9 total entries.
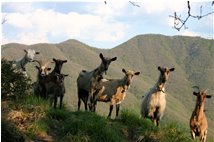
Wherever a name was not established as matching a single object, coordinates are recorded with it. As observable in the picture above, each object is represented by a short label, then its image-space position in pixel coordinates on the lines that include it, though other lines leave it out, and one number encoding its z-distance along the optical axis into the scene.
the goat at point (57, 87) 13.59
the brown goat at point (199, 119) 14.38
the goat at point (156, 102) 14.54
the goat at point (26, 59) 17.93
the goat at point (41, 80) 14.03
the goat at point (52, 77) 13.70
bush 10.79
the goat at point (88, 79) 15.28
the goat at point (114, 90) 15.70
